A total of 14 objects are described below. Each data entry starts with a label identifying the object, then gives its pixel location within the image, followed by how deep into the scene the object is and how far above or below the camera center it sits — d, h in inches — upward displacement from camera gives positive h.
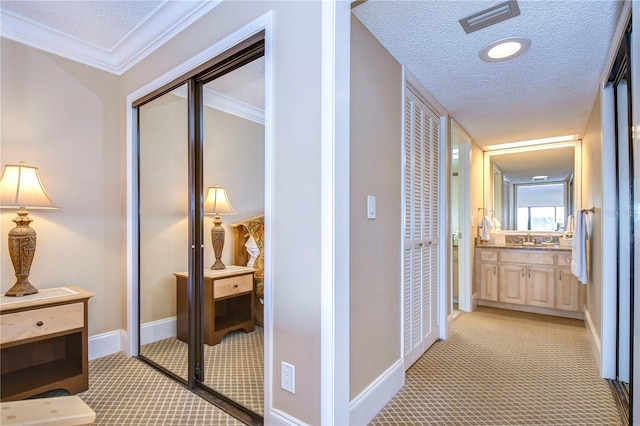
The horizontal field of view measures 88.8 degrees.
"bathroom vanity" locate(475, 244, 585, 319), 145.9 -31.6
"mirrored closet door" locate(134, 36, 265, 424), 76.5 -3.6
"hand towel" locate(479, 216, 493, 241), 167.8 -7.8
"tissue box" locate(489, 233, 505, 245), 172.2 -13.3
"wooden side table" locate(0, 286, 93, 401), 72.4 -33.6
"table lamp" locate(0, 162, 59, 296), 76.1 +2.0
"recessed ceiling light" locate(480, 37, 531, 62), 75.6 +39.6
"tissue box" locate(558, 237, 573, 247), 151.8 -13.4
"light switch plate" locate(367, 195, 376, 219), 69.0 +1.3
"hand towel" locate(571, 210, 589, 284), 112.1 -12.8
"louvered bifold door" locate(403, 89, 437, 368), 91.1 -5.9
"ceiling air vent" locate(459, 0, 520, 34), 64.4 +40.5
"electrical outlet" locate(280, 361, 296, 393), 60.0 -30.5
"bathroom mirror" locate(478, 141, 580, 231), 157.0 +14.1
